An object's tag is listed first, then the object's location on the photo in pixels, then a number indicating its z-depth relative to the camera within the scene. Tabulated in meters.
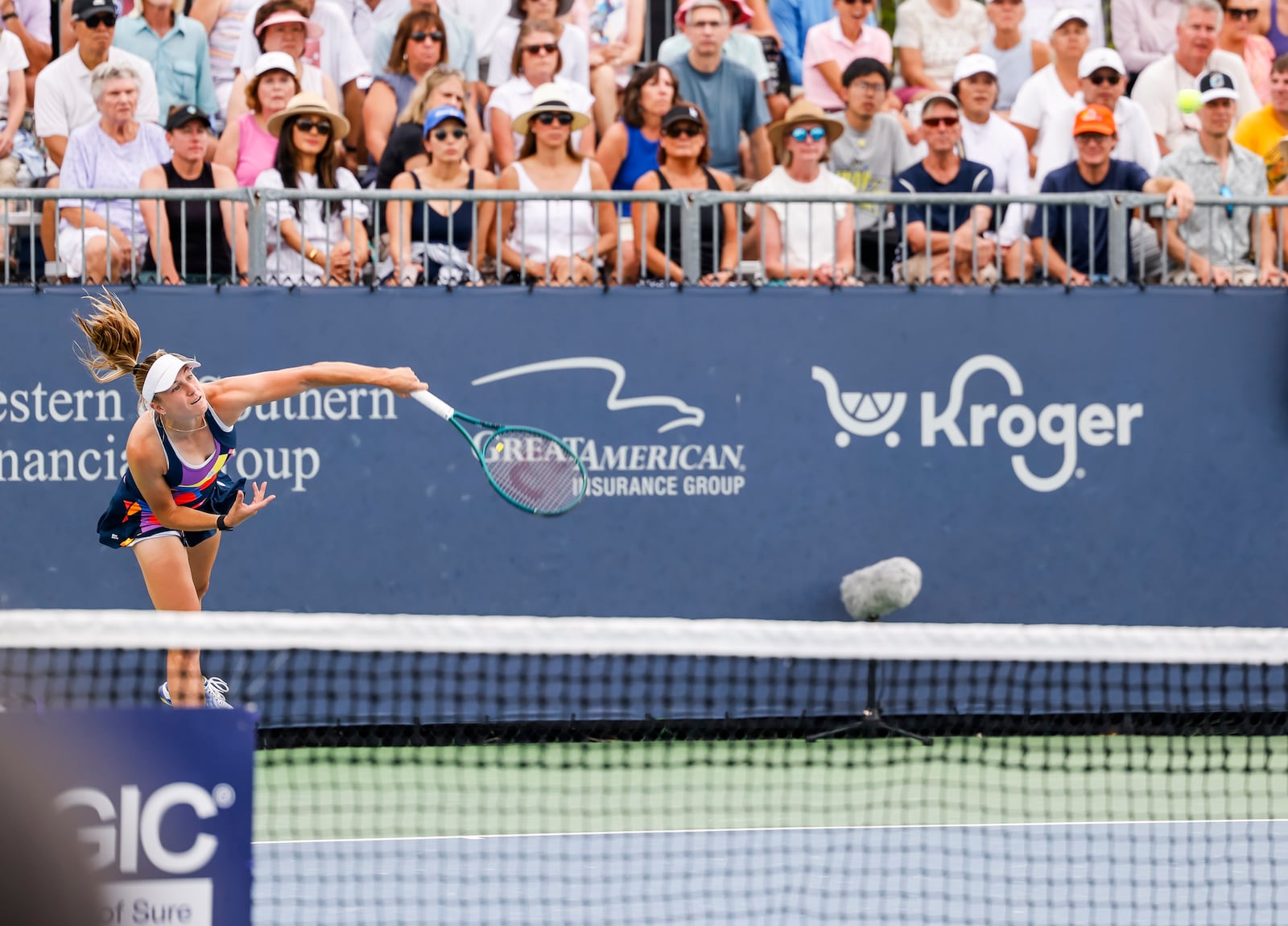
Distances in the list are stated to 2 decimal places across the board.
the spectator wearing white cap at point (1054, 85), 20.78
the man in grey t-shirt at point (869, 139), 19.70
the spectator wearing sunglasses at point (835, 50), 20.87
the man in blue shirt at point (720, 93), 19.98
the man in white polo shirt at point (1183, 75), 21.02
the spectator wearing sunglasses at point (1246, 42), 22.11
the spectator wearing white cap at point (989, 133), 19.84
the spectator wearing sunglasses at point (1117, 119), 19.95
